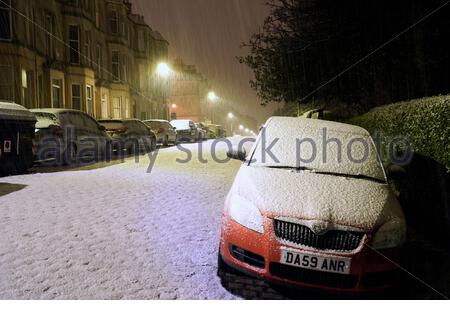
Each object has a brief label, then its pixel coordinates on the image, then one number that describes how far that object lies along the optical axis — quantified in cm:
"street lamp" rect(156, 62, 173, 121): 5172
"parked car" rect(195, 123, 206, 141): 3350
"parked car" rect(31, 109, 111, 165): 1174
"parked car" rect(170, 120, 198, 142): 3003
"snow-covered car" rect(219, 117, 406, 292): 342
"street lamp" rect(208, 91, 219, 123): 5896
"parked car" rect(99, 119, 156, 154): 1766
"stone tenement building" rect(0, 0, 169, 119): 1970
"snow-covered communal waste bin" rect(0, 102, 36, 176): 987
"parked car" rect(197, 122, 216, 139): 3931
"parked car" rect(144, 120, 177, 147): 2417
